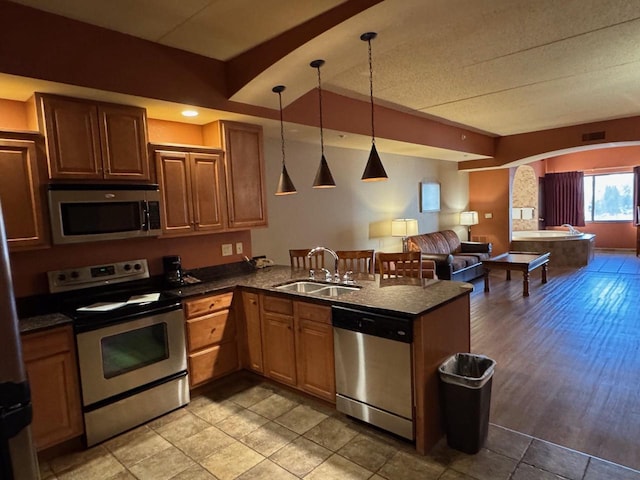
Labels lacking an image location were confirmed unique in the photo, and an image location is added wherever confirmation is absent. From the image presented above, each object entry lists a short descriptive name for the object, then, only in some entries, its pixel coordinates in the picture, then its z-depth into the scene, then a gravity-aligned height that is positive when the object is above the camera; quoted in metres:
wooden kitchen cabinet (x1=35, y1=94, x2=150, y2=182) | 2.54 +0.59
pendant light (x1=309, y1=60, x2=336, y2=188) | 3.06 +0.26
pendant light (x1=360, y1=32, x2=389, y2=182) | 2.78 +0.27
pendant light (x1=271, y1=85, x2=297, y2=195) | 3.26 +0.23
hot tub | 8.37 -1.08
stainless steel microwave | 2.58 +0.07
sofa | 6.19 -0.93
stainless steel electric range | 2.52 -0.90
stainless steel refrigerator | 0.99 -0.45
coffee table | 5.92 -1.03
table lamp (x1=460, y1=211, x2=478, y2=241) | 8.24 -0.34
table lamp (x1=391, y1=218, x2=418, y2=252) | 6.16 -0.35
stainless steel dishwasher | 2.31 -1.04
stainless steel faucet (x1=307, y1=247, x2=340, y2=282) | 3.29 -0.57
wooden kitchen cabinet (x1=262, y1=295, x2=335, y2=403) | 2.78 -1.04
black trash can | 2.22 -1.22
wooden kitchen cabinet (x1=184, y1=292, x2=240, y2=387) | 3.09 -1.04
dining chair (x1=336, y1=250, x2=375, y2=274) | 3.79 -0.46
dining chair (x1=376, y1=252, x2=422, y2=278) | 3.43 -0.52
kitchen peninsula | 2.29 -0.78
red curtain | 10.45 -0.02
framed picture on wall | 7.36 +0.15
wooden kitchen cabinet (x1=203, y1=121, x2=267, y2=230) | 3.53 +0.42
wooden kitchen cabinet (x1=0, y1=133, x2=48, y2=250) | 2.39 +0.22
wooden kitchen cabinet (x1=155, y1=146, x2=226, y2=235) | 3.16 +0.22
